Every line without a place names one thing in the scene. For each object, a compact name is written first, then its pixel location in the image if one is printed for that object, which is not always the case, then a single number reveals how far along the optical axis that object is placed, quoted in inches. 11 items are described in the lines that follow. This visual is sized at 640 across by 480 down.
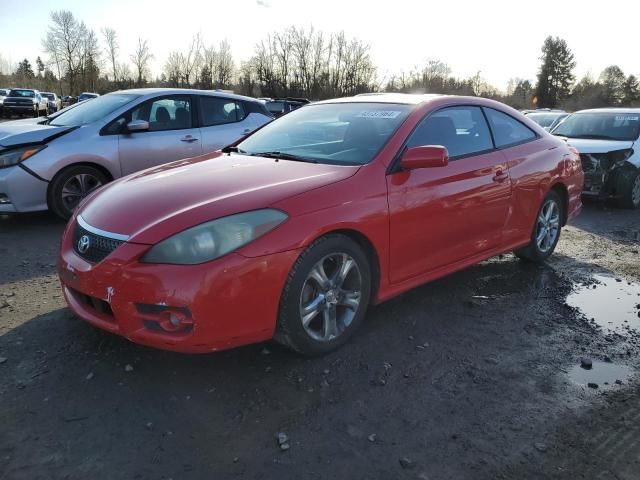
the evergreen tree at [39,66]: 2999.5
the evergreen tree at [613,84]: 2578.7
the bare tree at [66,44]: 2529.5
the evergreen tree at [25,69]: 2886.1
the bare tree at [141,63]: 2470.5
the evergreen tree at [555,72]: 2827.3
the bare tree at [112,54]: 2611.2
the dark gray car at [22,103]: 1277.1
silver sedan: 233.0
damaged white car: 329.4
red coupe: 107.0
